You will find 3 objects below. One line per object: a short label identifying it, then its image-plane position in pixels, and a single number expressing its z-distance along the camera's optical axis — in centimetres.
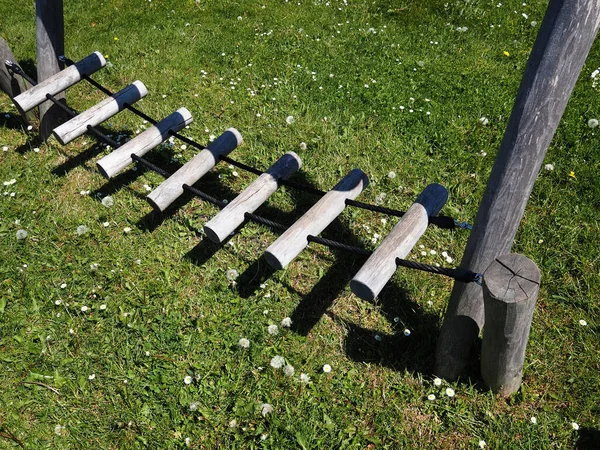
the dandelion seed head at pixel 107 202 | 391
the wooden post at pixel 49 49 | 400
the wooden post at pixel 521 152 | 213
